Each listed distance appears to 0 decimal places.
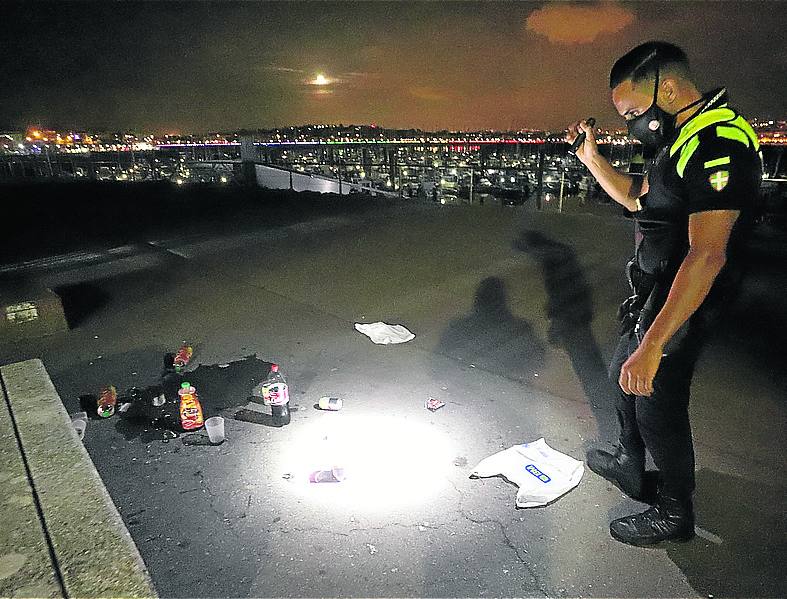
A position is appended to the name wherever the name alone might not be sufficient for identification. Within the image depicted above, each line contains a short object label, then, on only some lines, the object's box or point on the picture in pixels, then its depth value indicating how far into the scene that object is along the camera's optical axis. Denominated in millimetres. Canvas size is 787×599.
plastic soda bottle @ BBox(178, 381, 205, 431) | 3395
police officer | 1792
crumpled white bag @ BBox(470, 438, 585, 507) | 2715
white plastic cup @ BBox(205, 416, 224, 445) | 3252
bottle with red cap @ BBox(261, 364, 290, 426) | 3516
